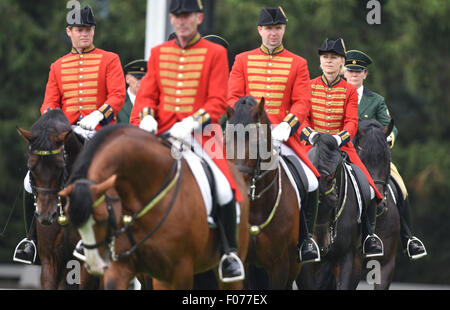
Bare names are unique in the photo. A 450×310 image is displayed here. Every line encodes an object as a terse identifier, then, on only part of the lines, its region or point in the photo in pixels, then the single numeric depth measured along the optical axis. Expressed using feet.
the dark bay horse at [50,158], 55.36
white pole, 94.17
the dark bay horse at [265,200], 55.88
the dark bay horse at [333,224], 64.64
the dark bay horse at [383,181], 74.43
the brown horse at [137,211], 44.21
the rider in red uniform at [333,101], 69.82
